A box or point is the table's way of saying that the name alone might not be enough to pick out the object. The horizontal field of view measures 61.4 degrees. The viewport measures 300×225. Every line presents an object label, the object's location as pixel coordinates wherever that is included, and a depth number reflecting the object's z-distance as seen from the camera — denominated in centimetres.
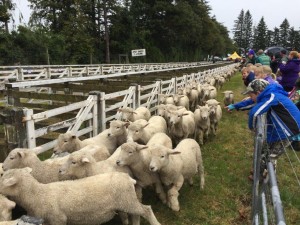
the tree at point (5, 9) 1728
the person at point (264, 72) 475
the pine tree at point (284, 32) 9897
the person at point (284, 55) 910
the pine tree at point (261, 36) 9544
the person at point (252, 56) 1079
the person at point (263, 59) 944
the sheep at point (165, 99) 786
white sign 2214
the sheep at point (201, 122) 632
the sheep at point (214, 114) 685
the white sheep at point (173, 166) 369
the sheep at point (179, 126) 571
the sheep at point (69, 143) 405
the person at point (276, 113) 352
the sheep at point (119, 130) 467
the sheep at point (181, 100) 791
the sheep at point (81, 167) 321
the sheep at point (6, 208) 261
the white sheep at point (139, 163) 360
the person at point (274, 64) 1231
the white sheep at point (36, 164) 323
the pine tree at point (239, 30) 10697
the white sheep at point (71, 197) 277
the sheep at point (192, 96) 924
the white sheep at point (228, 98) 952
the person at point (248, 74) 704
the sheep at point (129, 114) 587
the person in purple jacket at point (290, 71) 760
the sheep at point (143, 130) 478
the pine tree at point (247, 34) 10573
